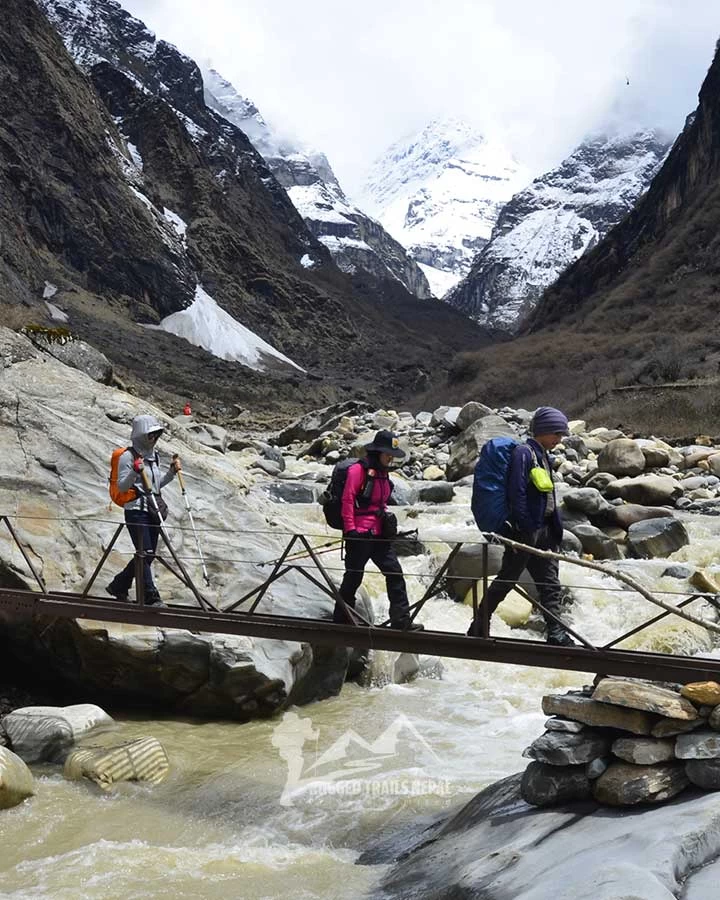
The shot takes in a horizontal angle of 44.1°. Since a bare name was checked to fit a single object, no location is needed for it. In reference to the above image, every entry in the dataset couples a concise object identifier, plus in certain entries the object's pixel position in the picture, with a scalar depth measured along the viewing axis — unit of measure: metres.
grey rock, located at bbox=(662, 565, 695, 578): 13.27
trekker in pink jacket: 7.11
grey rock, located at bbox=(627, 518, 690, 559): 14.77
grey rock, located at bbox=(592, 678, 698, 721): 4.97
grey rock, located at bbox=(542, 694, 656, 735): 5.09
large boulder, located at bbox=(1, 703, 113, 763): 7.89
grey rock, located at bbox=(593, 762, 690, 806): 4.77
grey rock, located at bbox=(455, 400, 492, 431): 27.86
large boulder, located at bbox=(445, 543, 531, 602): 12.34
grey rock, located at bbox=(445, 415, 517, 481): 22.19
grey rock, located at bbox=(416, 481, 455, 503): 19.11
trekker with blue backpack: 6.47
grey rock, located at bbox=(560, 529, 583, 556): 14.62
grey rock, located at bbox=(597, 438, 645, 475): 20.83
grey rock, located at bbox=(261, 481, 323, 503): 18.53
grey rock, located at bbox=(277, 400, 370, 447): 37.47
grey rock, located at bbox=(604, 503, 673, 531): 16.44
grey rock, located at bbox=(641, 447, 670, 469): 21.55
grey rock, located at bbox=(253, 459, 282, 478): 23.34
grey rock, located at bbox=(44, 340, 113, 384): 21.77
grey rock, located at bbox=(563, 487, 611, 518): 16.55
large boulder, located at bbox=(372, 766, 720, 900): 3.82
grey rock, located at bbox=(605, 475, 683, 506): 18.23
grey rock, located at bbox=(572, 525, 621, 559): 14.84
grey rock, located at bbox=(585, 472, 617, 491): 19.09
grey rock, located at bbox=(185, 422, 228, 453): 23.22
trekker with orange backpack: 8.19
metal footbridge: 5.89
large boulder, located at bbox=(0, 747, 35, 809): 6.89
